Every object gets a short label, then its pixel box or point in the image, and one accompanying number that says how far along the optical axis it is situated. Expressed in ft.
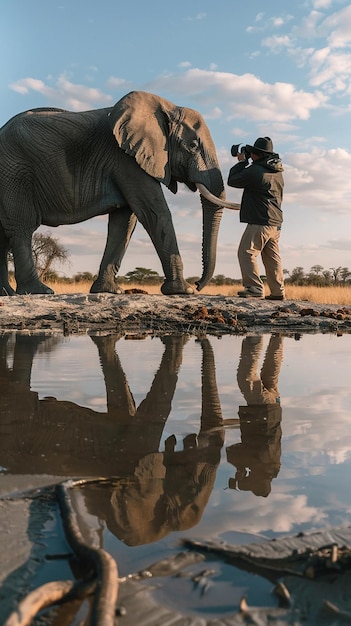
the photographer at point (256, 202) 35.63
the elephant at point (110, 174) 37.06
